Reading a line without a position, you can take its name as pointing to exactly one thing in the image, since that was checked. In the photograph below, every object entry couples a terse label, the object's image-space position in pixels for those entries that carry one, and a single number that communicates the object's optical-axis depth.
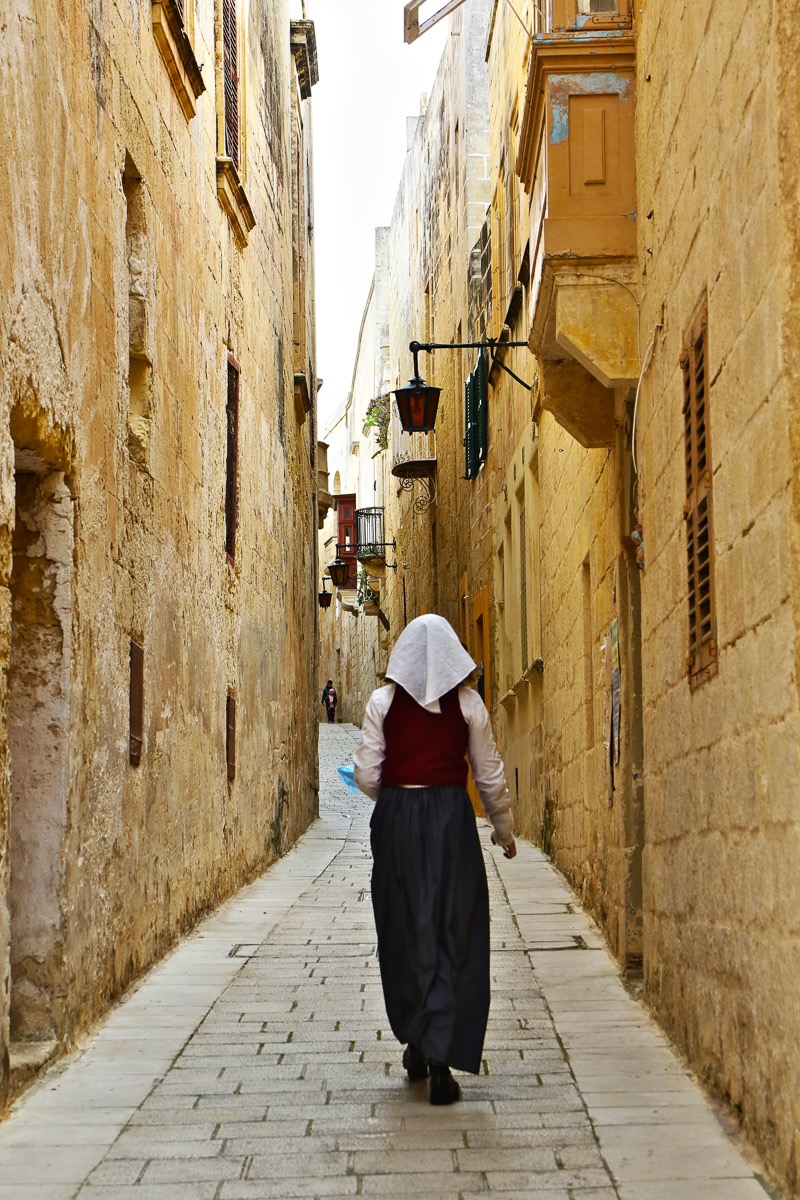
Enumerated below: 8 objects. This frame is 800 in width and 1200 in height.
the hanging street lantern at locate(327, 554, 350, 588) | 41.16
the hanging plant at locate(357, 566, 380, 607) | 42.00
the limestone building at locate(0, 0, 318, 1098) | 5.70
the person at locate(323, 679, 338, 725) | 53.16
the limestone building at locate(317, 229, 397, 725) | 40.50
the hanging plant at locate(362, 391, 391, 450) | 38.56
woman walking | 5.32
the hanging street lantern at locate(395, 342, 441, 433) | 15.73
